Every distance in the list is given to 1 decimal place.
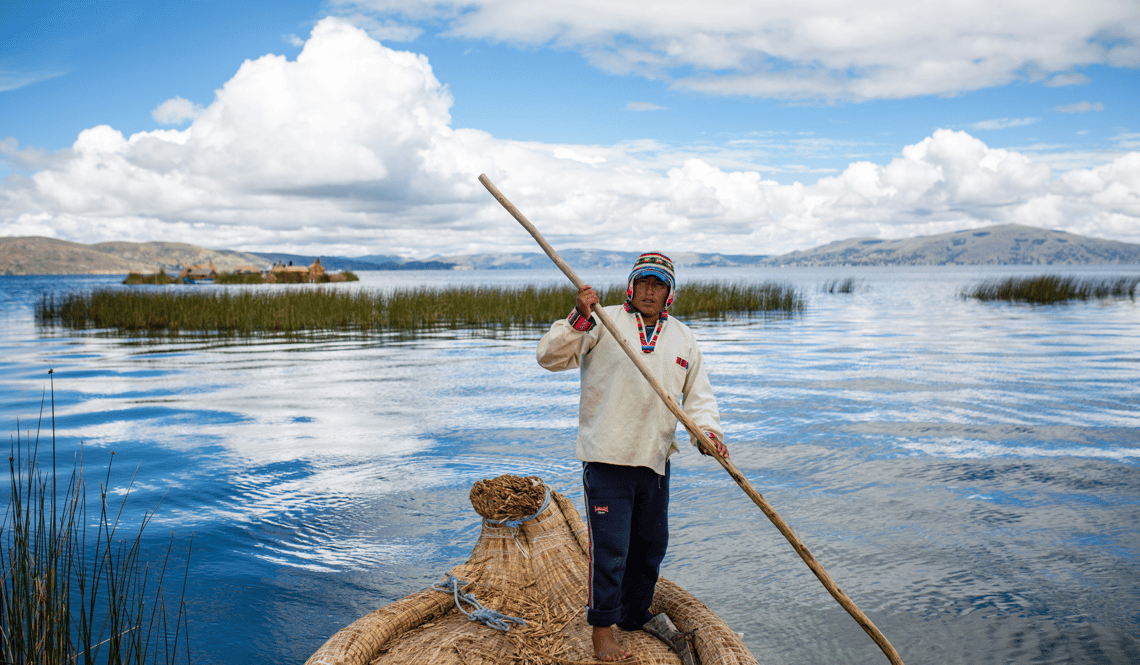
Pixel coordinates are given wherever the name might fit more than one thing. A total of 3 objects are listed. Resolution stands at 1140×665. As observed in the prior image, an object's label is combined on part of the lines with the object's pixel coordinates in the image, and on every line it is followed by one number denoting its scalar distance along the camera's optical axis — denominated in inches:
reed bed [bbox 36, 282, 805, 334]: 887.1
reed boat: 124.1
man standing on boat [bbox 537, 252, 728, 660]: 128.6
